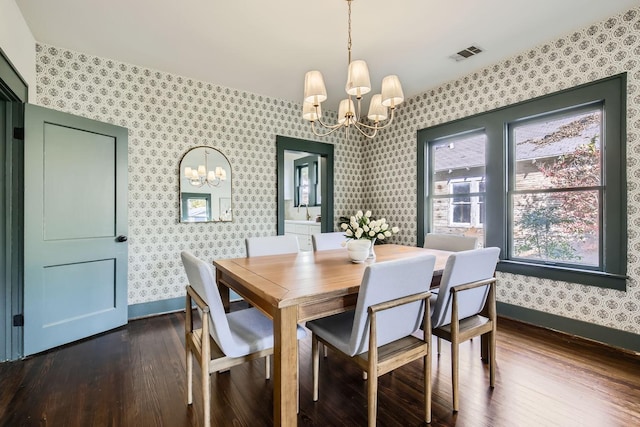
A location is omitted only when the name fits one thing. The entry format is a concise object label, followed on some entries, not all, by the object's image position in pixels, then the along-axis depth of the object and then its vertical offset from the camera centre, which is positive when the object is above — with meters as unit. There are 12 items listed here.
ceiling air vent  2.89 +1.62
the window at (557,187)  2.67 +0.25
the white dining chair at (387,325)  1.41 -0.59
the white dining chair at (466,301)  1.73 -0.56
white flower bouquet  2.16 -0.12
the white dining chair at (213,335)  1.43 -0.68
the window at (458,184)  3.53 +0.37
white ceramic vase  2.15 -0.27
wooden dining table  1.34 -0.40
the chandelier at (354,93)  2.03 +0.89
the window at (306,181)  6.29 +0.72
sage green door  2.43 -0.14
